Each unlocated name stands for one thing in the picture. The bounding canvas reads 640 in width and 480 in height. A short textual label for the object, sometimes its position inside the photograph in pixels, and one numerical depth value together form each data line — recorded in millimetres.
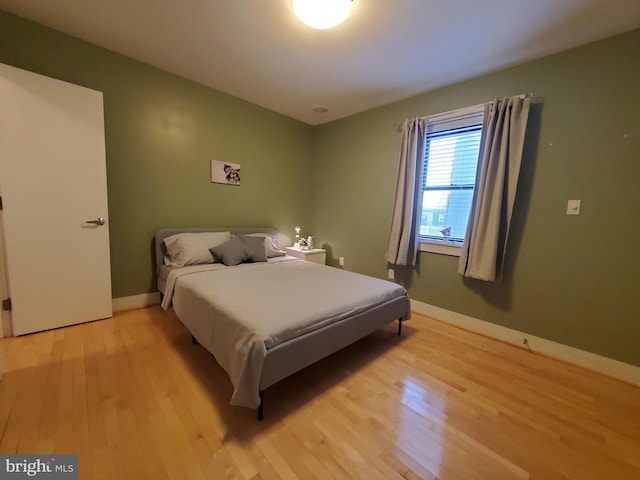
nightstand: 3689
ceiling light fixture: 1606
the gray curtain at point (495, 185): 2281
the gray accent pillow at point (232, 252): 2781
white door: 2016
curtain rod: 2225
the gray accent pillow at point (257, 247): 2973
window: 2676
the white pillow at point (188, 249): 2693
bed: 1424
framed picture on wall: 3250
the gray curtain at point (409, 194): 2932
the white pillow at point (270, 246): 3273
